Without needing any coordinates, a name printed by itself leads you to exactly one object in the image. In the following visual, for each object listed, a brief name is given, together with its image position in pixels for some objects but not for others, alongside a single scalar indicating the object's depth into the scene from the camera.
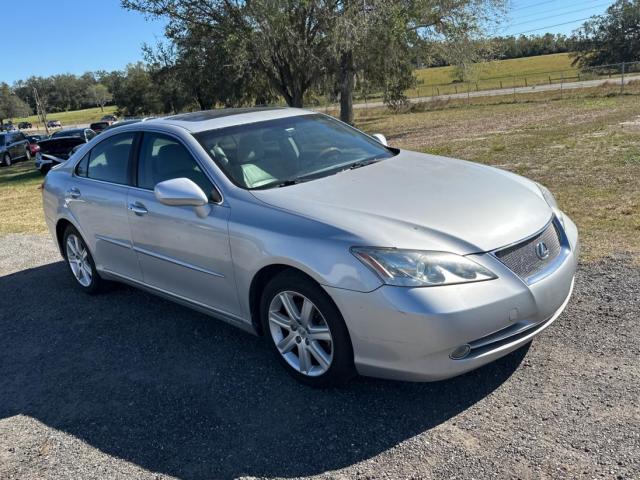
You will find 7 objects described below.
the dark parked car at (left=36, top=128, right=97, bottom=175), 20.20
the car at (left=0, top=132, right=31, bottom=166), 29.17
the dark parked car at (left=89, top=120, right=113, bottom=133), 37.96
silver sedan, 3.01
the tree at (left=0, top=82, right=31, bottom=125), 105.38
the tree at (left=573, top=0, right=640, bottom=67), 73.06
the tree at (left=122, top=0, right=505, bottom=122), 19.69
